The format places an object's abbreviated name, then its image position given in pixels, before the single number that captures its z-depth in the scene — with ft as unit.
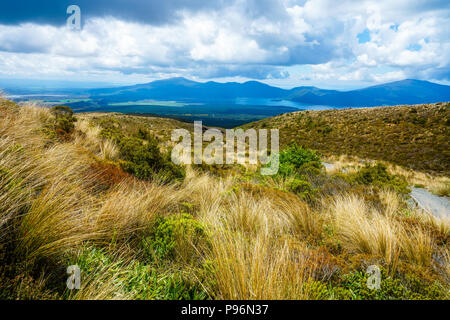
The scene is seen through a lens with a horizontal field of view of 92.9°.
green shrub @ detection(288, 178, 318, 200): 16.42
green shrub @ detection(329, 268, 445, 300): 6.15
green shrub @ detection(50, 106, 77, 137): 20.10
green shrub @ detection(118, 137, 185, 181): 15.35
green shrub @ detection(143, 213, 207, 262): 7.45
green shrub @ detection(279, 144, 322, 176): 24.12
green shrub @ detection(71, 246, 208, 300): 5.49
